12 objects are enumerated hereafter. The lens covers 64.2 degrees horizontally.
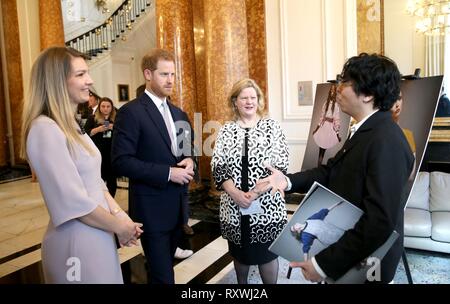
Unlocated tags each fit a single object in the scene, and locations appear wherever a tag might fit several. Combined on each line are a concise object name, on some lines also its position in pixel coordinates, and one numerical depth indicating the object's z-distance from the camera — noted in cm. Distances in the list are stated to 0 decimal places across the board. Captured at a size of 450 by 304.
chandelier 476
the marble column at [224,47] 508
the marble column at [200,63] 659
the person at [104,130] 502
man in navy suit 220
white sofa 339
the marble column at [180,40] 571
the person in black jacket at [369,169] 125
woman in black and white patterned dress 241
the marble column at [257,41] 590
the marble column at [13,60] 983
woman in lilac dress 147
